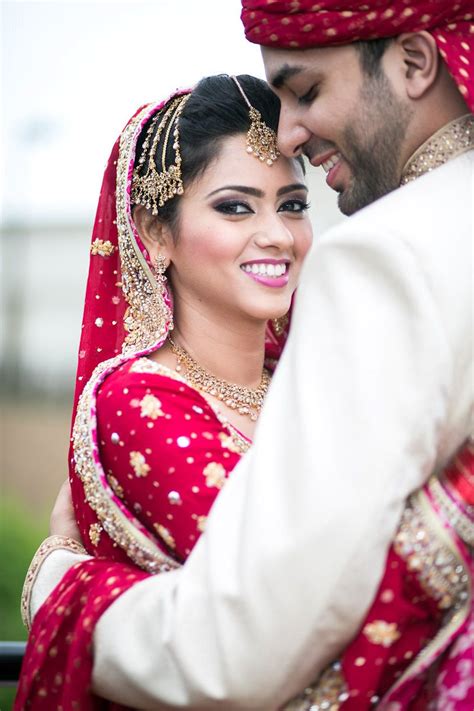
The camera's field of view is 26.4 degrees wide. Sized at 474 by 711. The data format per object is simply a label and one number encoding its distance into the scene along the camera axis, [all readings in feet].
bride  7.13
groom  4.93
